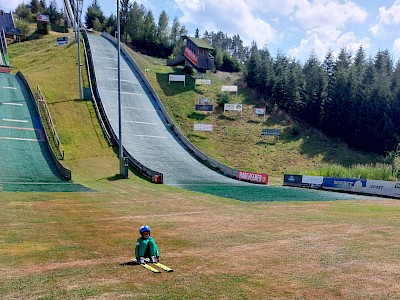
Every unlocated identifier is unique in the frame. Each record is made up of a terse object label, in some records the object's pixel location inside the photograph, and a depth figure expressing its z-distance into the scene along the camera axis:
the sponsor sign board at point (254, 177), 39.81
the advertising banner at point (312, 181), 38.06
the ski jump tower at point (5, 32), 74.38
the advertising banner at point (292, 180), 39.66
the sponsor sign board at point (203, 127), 58.23
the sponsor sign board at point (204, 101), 65.19
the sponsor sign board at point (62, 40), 65.62
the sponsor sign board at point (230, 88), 66.97
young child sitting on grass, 10.82
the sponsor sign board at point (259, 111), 64.69
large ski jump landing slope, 33.03
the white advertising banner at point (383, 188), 32.84
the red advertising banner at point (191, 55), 74.78
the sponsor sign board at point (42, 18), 93.38
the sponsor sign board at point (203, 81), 69.75
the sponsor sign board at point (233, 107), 64.70
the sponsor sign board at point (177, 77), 70.81
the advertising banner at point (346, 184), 35.06
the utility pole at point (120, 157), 35.55
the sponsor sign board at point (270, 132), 60.44
